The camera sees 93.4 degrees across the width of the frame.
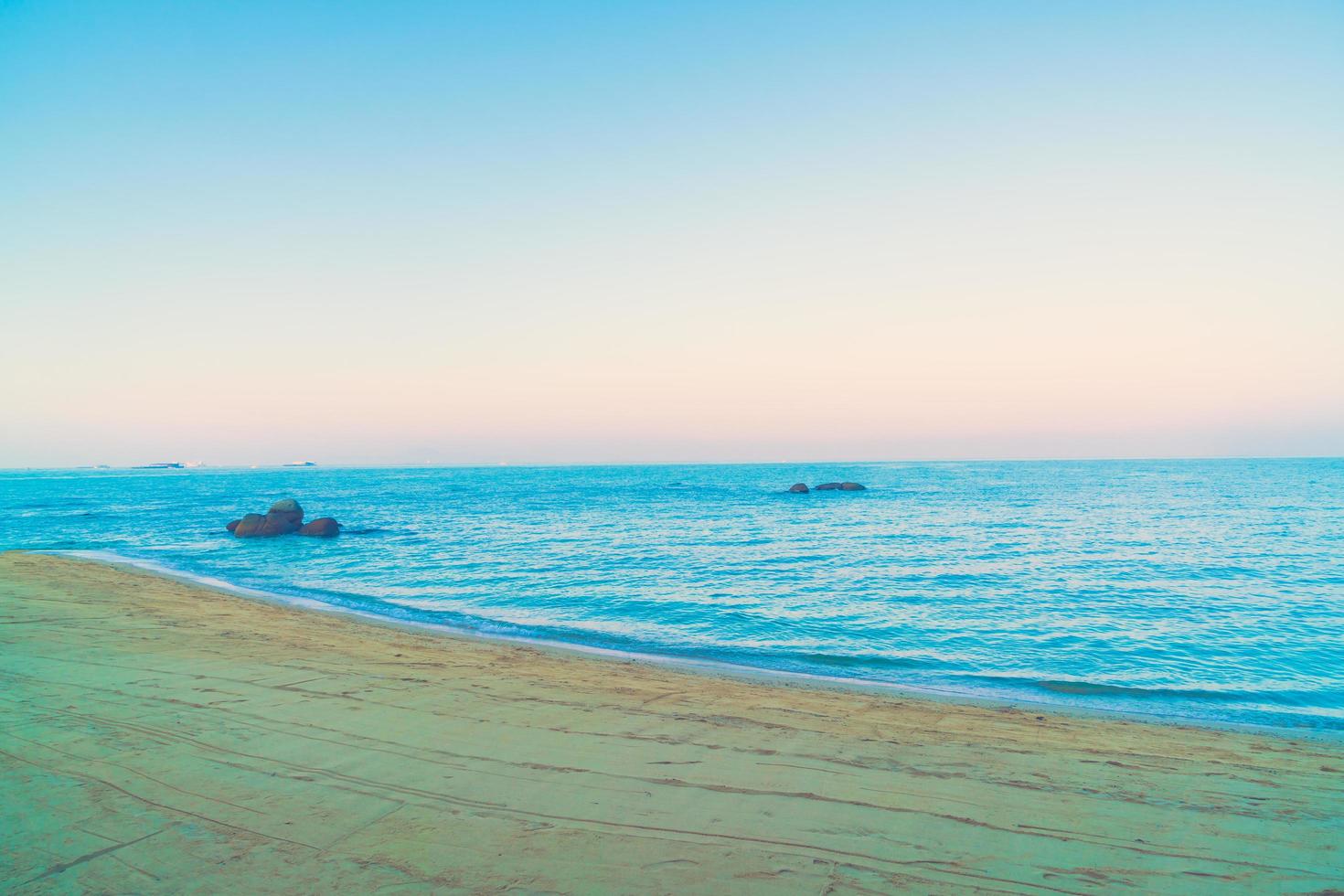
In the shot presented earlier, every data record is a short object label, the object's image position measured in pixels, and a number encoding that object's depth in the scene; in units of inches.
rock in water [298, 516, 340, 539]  1493.6
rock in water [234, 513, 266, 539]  1503.4
